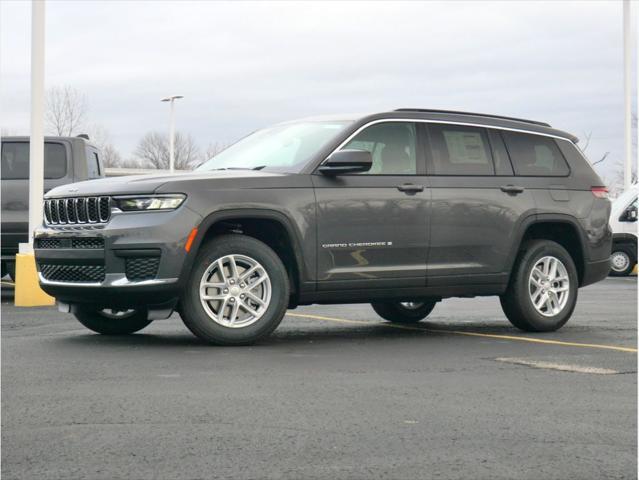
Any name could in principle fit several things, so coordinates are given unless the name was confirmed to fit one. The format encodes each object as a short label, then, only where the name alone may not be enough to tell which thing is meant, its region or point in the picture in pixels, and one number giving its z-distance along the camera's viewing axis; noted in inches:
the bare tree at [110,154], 2490.2
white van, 823.7
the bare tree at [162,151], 3009.4
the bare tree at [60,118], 2189.1
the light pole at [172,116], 1771.7
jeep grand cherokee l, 312.8
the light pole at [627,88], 1026.8
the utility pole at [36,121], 490.0
